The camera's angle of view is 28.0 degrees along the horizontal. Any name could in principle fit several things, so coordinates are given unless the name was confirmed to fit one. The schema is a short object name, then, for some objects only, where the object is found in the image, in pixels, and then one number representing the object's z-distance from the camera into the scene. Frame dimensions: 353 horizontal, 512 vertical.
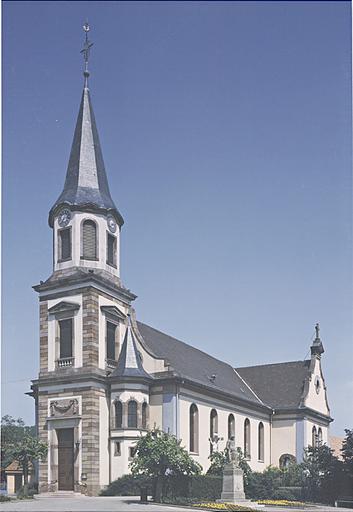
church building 42.72
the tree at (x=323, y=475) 40.00
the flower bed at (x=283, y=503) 38.66
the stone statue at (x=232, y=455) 38.33
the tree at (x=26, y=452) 40.09
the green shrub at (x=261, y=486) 43.97
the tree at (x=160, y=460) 36.09
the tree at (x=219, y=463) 46.31
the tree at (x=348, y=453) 38.72
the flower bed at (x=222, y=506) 31.59
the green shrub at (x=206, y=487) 39.31
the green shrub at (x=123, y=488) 41.12
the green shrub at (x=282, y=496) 43.56
